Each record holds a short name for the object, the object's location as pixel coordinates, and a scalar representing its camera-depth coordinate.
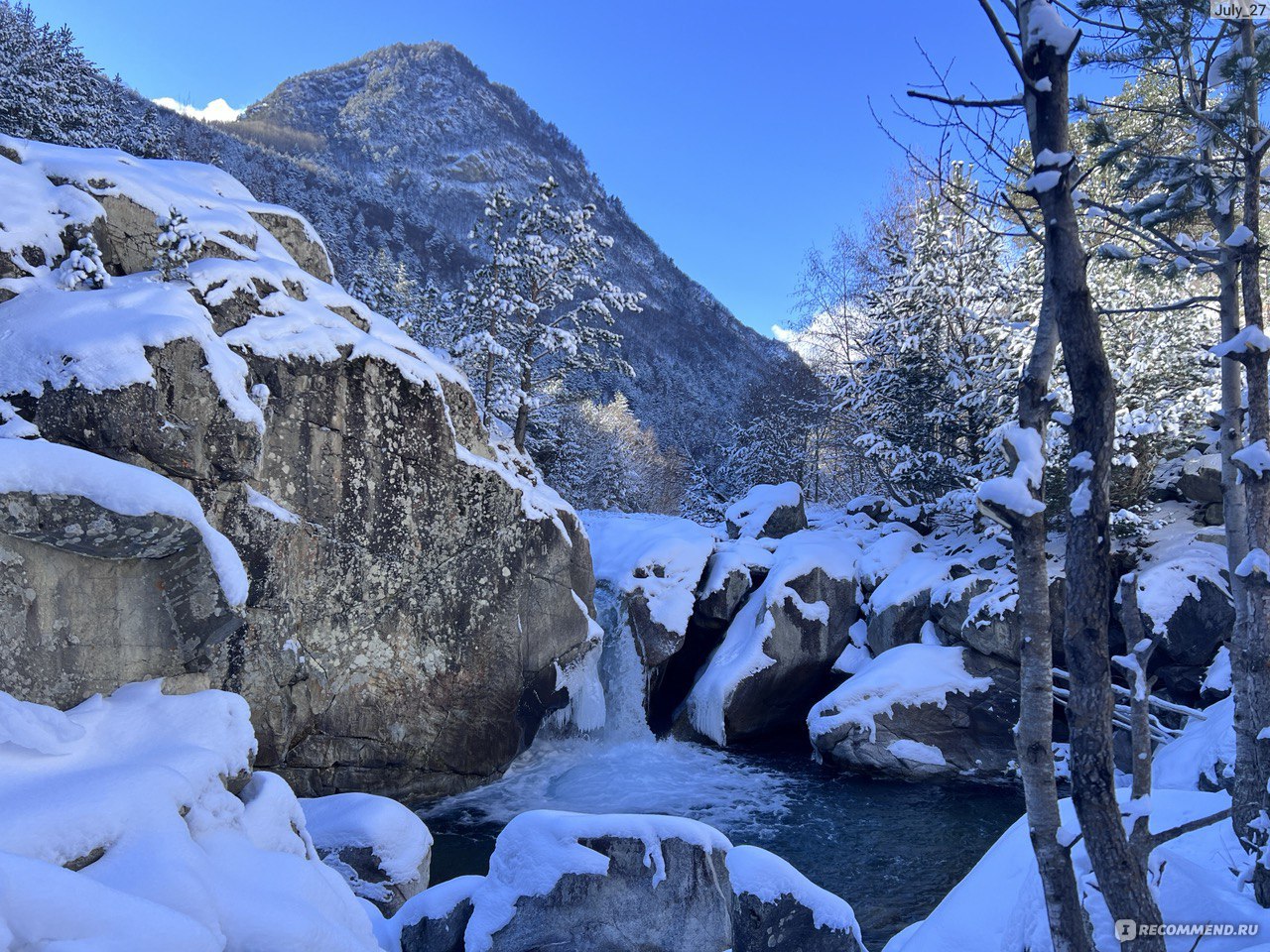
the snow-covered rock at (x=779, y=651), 13.07
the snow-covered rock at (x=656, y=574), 13.74
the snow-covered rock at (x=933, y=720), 11.08
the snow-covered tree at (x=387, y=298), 23.00
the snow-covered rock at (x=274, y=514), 5.54
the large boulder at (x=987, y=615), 11.18
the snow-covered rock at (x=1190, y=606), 10.48
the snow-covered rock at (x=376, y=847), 6.45
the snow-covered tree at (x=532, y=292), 16.56
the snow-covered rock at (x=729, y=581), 14.37
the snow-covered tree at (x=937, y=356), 13.77
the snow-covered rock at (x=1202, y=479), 12.17
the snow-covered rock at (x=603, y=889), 5.29
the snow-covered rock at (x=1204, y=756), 7.00
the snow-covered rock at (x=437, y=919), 5.30
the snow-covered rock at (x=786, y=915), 5.49
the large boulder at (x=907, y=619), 12.83
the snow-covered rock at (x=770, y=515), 17.38
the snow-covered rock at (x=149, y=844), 3.15
